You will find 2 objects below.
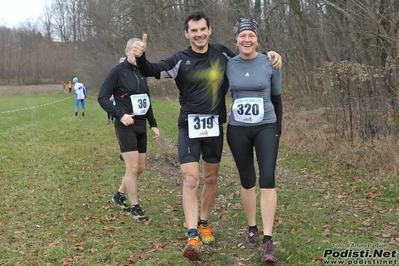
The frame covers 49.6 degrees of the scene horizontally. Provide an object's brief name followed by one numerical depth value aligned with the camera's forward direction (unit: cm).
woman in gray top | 416
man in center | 438
